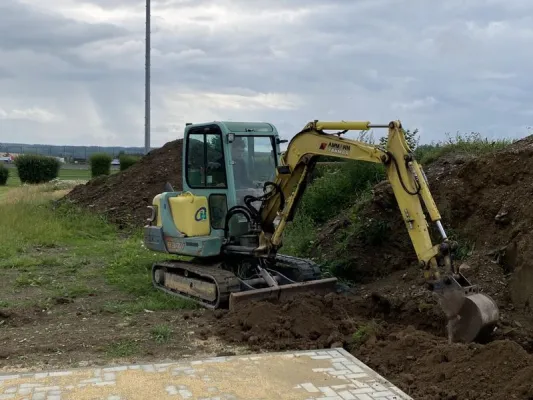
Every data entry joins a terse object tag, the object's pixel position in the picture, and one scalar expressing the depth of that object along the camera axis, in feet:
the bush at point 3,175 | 124.77
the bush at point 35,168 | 113.70
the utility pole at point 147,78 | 76.54
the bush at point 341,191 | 47.67
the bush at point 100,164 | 105.09
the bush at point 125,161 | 96.07
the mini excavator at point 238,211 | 27.58
